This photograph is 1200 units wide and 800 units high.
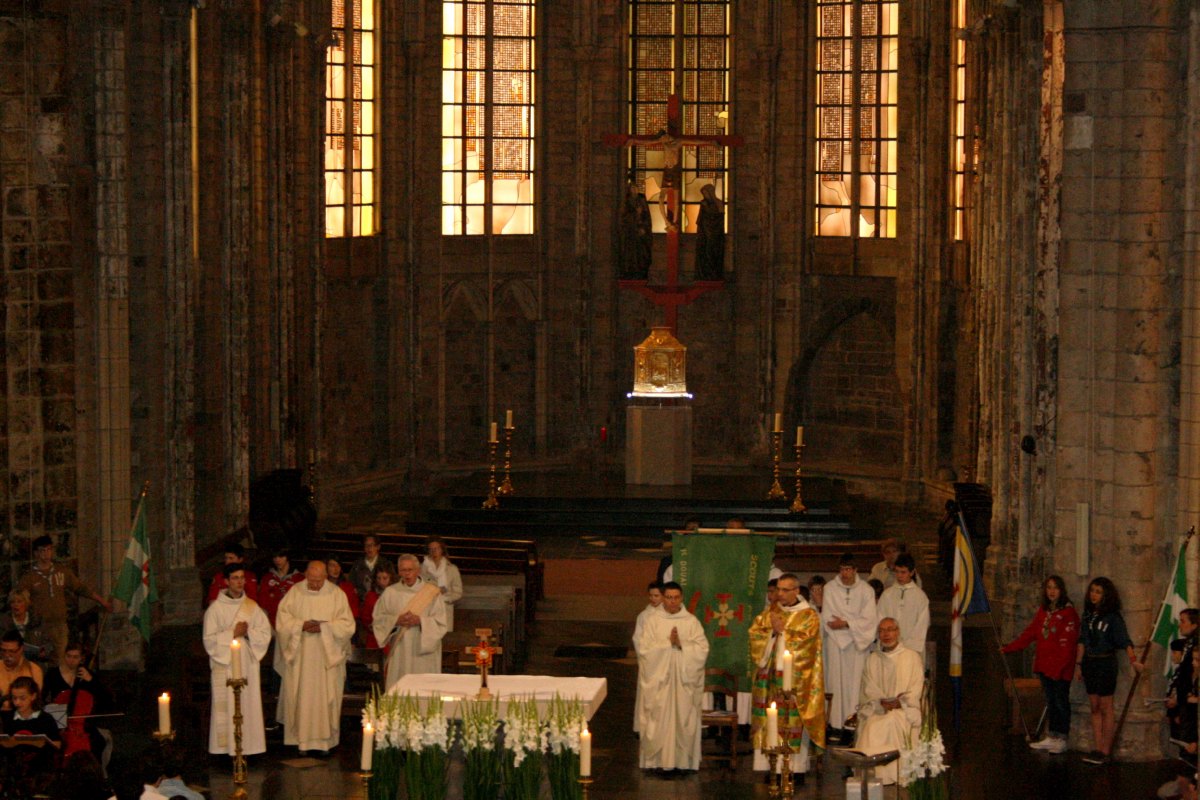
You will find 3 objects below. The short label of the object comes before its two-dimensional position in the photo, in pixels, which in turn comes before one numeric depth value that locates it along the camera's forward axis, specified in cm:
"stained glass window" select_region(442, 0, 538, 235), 3409
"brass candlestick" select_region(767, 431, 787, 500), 2906
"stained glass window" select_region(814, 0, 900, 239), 3353
